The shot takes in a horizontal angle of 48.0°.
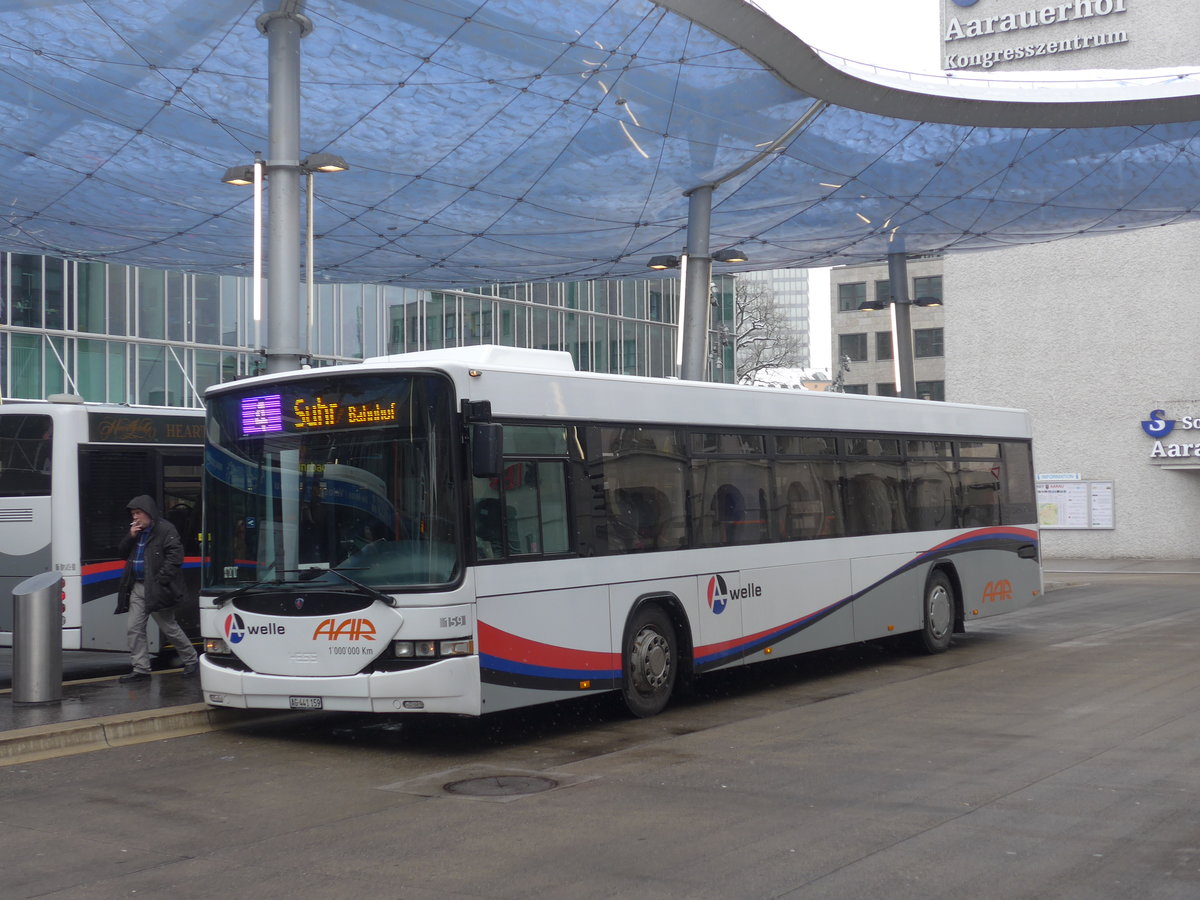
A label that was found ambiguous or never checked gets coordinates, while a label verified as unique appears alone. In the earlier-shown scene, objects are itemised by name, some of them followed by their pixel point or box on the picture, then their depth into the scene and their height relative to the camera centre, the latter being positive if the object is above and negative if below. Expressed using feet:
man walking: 43.29 -1.56
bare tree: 225.56 +32.74
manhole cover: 28.02 -5.58
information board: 140.77 +0.65
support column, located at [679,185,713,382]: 74.43 +12.99
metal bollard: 38.47 -3.09
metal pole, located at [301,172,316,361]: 47.93 +9.86
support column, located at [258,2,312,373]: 49.75 +12.92
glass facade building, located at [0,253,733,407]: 110.32 +19.65
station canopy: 51.65 +18.31
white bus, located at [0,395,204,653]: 48.32 +1.18
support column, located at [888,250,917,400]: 94.84 +13.75
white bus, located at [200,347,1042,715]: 32.27 -0.32
